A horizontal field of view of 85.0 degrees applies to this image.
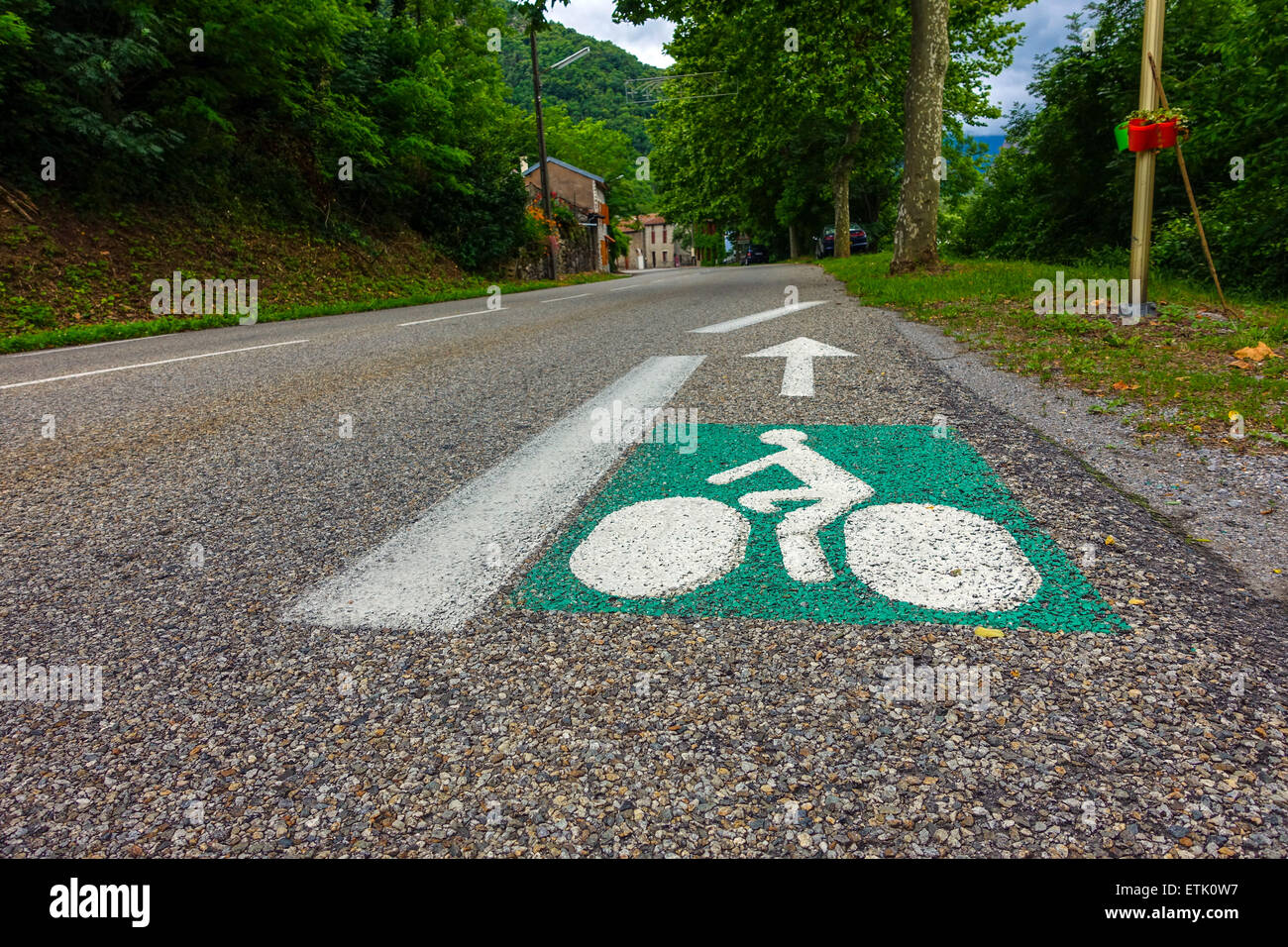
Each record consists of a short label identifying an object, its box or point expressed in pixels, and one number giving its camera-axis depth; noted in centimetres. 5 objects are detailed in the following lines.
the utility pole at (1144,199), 600
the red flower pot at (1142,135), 592
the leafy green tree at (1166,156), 865
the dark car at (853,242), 3850
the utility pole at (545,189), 2633
